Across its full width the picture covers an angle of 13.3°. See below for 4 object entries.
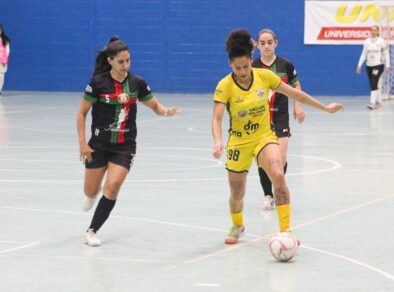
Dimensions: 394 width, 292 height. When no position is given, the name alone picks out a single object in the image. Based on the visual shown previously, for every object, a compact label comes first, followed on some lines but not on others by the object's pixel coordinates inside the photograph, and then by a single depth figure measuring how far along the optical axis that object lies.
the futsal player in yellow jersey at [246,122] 14.56
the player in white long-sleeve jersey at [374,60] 45.45
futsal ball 13.77
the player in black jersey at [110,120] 15.27
